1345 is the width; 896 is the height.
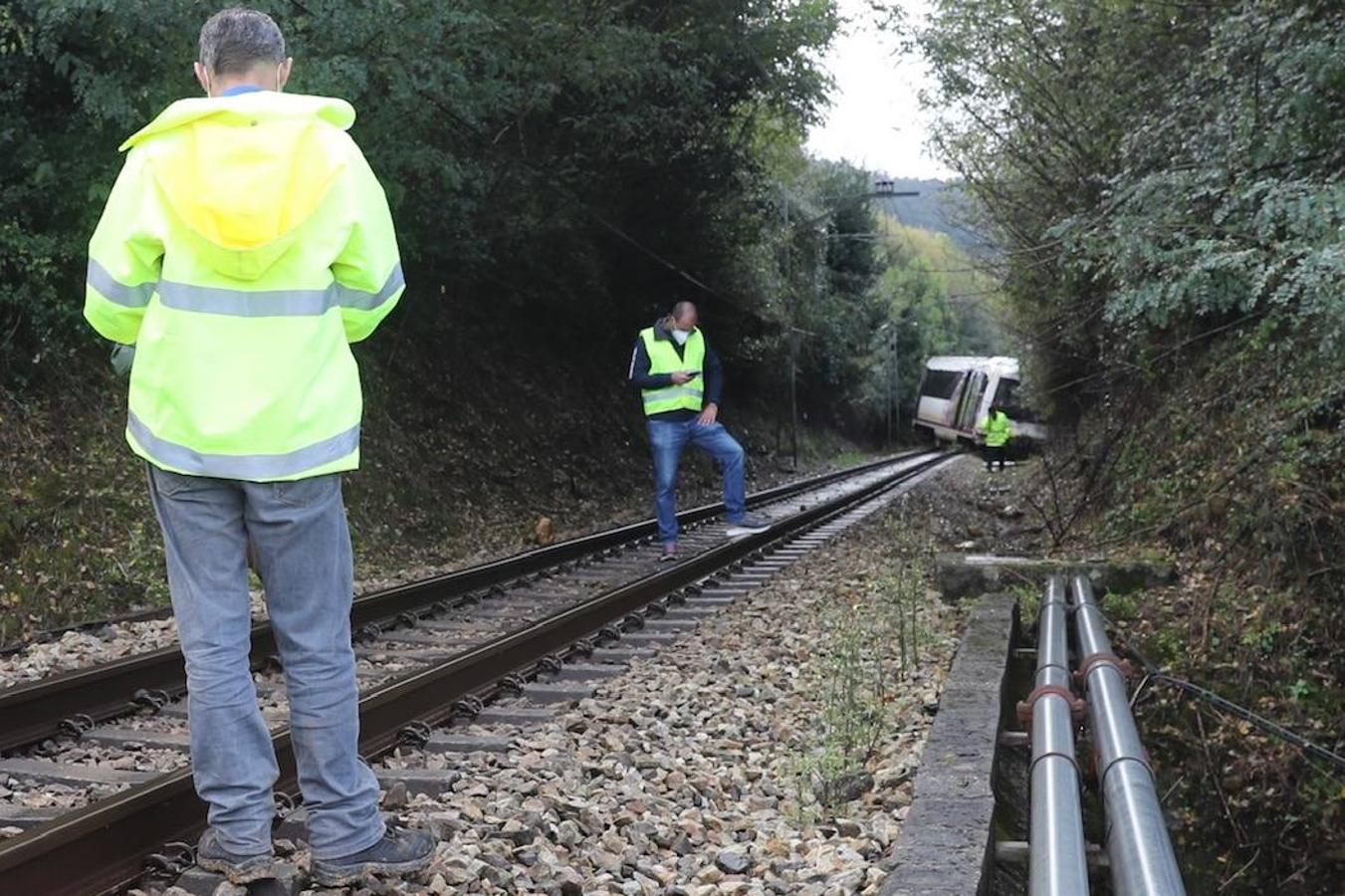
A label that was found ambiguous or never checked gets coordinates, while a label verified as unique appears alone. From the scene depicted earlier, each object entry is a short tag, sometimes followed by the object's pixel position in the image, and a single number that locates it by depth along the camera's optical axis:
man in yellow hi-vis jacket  3.03
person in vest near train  31.06
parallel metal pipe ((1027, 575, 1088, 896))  3.28
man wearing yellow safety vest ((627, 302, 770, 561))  9.97
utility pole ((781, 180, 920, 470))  33.92
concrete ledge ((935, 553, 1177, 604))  8.40
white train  37.50
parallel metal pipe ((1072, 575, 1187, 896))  3.37
